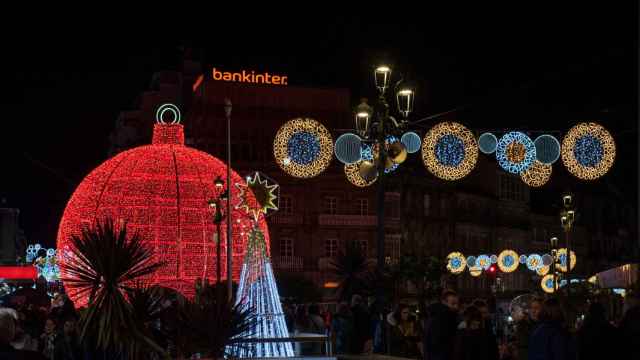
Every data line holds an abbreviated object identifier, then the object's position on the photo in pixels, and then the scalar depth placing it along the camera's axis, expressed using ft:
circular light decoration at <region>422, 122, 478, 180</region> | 84.12
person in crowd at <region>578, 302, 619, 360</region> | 39.52
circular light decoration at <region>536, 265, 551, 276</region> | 197.21
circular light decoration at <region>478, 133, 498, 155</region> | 91.97
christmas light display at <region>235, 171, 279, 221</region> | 92.58
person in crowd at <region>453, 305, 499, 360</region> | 42.47
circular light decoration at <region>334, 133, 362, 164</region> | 88.89
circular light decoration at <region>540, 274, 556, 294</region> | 192.65
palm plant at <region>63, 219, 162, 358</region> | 44.86
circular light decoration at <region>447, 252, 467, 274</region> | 206.80
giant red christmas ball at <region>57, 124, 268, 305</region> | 107.24
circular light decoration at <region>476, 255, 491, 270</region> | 197.26
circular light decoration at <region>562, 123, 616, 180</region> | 83.92
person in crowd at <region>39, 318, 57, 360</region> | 55.01
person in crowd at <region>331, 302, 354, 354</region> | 59.57
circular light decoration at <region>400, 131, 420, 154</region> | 92.48
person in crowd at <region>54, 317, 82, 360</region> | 44.32
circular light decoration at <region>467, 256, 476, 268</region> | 204.24
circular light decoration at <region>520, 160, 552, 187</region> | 92.46
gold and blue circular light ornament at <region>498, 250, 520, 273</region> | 189.37
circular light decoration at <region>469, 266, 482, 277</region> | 201.77
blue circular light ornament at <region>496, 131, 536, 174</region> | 90.83
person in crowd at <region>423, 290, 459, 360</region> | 44.88
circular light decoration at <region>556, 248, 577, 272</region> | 206.90
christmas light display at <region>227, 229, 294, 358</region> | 79.25
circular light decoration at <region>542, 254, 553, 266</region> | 197.32
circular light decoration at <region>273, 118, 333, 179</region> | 93.56
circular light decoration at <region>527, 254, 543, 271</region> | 193.57
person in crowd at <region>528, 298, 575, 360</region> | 38.06
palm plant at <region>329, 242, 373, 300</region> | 85.56
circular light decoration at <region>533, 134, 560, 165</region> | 89.15
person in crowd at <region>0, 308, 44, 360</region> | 24.85
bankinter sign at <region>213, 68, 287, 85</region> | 231.30
